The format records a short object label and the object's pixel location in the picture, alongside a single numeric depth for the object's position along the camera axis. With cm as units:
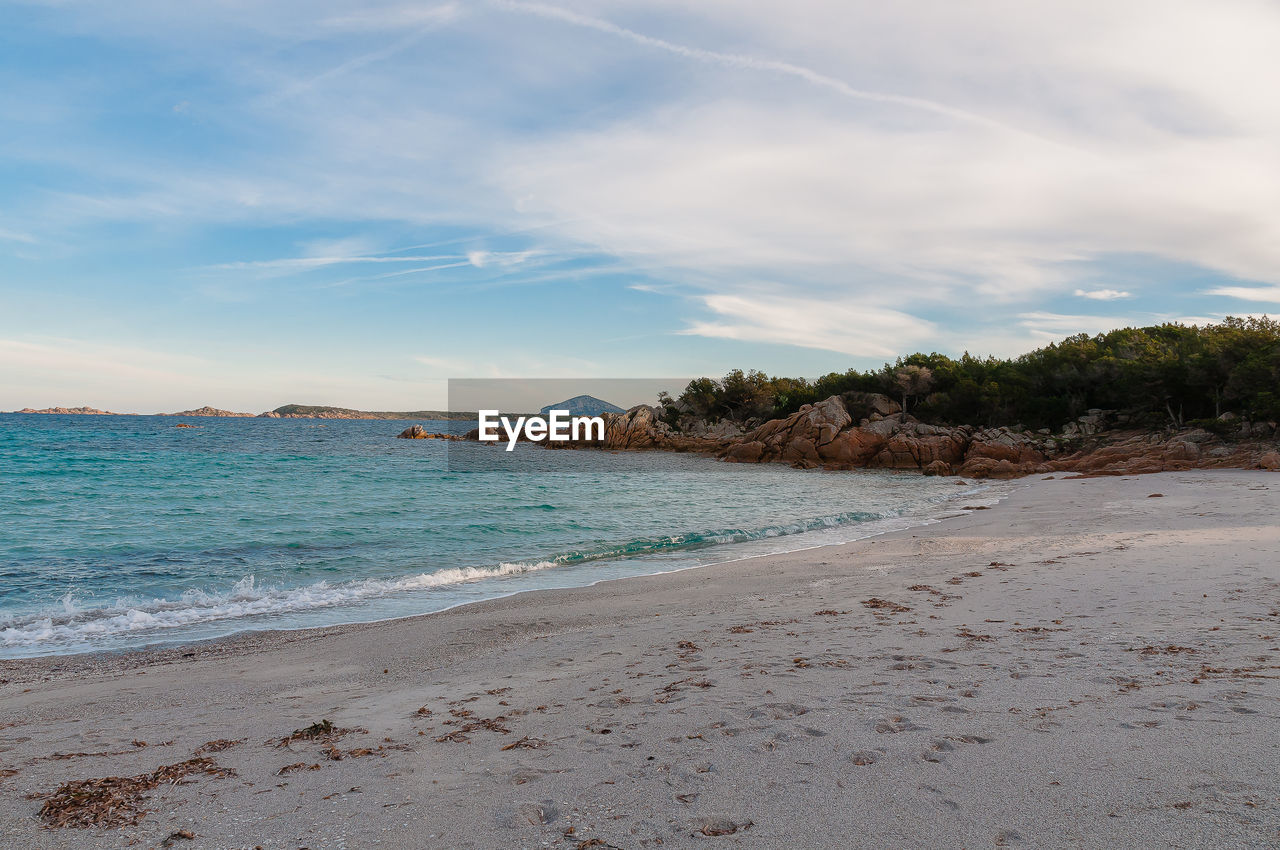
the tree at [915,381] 5966
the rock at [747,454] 5231
